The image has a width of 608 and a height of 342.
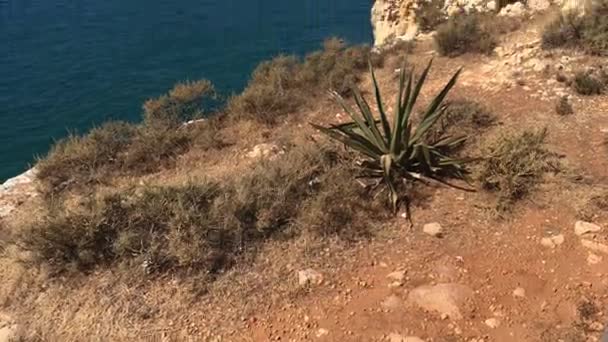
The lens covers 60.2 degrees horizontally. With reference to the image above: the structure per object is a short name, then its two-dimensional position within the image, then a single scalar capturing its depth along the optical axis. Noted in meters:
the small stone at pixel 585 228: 4.29
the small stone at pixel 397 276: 4.07
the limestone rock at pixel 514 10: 9.57
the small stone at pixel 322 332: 3.65
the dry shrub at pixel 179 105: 6.97
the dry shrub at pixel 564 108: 6.03
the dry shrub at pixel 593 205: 4.43
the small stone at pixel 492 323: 3.61
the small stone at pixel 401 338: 3.54
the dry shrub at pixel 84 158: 5.75
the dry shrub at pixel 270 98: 6.90
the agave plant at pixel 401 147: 5.05
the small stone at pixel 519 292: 3.83
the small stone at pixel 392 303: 3.83
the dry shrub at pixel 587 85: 6.38
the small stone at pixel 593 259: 4.02
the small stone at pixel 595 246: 4.12
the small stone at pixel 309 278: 4.07
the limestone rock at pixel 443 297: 3.74
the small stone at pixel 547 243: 4.24
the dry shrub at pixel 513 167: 4.70
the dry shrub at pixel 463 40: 8.13
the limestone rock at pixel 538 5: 9.57
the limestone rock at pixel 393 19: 12.70
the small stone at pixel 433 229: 4.49
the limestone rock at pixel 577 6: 8.05
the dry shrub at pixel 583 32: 7.29
